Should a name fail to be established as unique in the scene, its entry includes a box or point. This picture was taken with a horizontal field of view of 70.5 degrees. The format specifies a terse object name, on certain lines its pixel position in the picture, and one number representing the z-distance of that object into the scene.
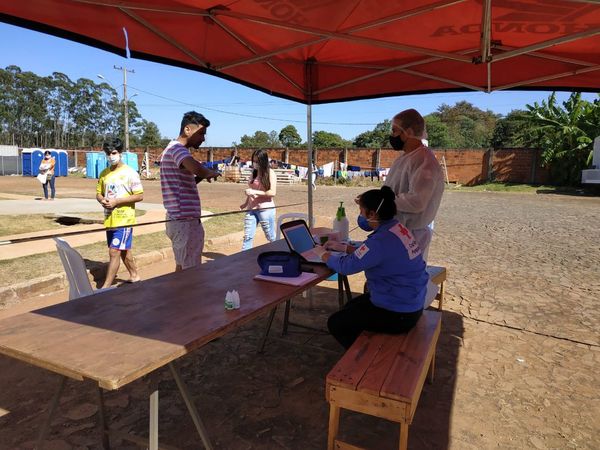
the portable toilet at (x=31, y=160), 31.12
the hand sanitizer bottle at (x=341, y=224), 3.99
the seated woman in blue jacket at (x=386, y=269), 2.62
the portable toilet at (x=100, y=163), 31.69
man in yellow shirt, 4.64
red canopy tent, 2.62
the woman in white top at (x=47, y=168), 13.30
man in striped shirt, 3.45
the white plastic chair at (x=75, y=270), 3.03
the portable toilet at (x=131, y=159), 27.94
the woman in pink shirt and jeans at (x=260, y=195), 5.57
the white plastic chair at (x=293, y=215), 5.22
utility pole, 33.05
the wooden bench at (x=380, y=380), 2.04
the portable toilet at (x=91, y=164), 31.56
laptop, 3.25
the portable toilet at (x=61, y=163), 30.94
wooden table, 1.62
